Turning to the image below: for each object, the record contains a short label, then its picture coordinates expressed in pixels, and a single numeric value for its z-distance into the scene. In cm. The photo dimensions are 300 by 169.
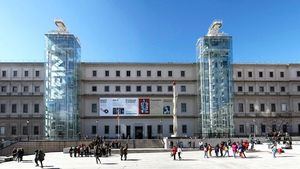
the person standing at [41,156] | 3034
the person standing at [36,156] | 3077
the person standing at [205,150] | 3884
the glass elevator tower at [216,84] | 7331
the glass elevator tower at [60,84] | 7038
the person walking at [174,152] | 3687
